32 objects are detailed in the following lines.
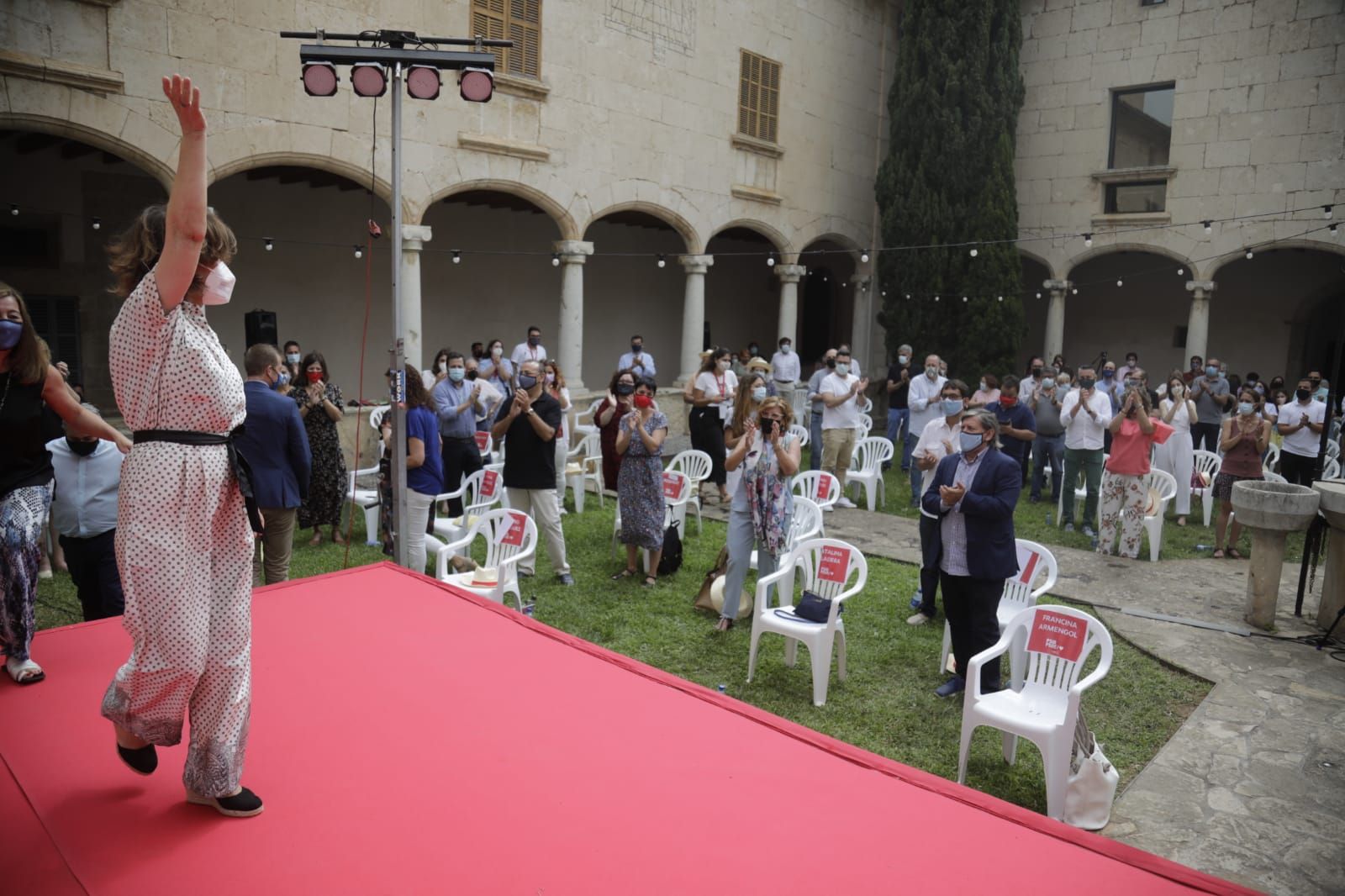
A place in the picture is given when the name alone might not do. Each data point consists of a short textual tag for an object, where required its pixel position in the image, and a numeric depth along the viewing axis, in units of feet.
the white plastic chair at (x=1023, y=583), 17.01
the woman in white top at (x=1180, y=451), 31.18
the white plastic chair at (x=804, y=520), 20.51
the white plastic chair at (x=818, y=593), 15.76
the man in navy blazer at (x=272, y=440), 15.14
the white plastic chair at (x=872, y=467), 33.14
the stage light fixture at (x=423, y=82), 17.47
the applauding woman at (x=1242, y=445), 27.32
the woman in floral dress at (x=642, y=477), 21.83
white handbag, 11.85
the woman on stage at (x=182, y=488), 7.35
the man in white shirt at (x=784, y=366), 47.85
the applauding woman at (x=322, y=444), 22.84
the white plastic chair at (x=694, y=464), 30.41
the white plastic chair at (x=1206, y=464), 33.73
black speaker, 32.45
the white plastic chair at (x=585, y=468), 31.24
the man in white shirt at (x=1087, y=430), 28.40
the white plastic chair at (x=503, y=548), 17.97
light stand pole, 17.13
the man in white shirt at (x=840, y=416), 33.35
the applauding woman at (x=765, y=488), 18.01
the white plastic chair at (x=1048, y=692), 11.99
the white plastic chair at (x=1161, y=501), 26.40
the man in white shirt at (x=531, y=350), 40.24
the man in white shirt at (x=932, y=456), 19.77
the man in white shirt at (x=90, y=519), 13.35
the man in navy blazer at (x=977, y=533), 14.98
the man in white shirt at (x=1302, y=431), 29.22
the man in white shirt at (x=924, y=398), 34.91
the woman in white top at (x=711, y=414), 32.76
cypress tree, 51.26
